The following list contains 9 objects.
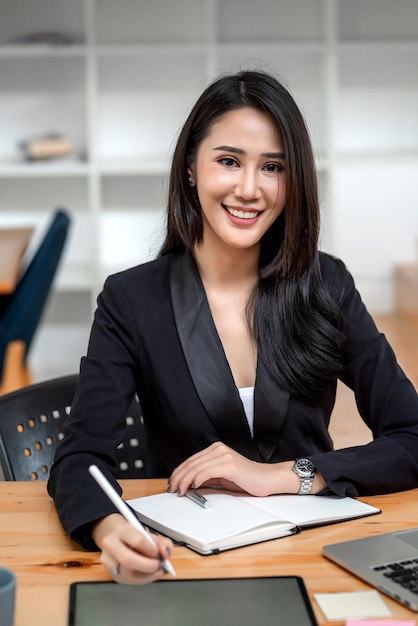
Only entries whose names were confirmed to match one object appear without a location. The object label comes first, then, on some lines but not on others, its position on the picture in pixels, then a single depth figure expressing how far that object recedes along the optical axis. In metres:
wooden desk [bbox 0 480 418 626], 2.00
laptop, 1.99
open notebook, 2.13
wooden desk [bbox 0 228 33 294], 4.54
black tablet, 1.94
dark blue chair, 4.75
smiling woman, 2.50
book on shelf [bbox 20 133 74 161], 6.34
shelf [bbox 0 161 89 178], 6.27
